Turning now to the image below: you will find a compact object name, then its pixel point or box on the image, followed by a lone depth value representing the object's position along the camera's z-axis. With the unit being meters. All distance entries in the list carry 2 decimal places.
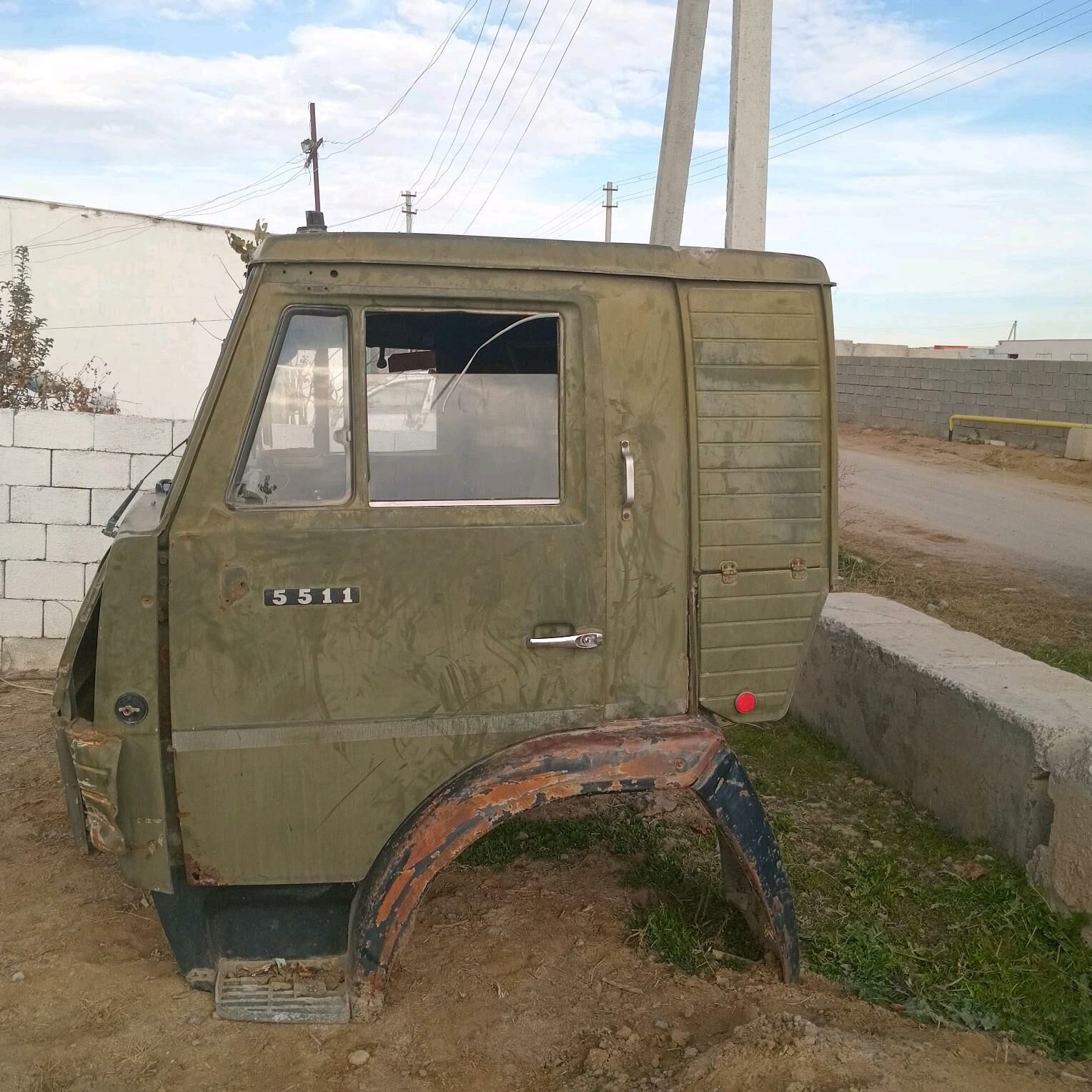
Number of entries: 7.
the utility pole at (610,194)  42.53
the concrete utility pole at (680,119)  9.23
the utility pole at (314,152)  28.09
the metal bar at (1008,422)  16.85
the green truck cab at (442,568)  2.54
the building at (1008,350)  39.94
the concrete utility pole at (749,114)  7.91
